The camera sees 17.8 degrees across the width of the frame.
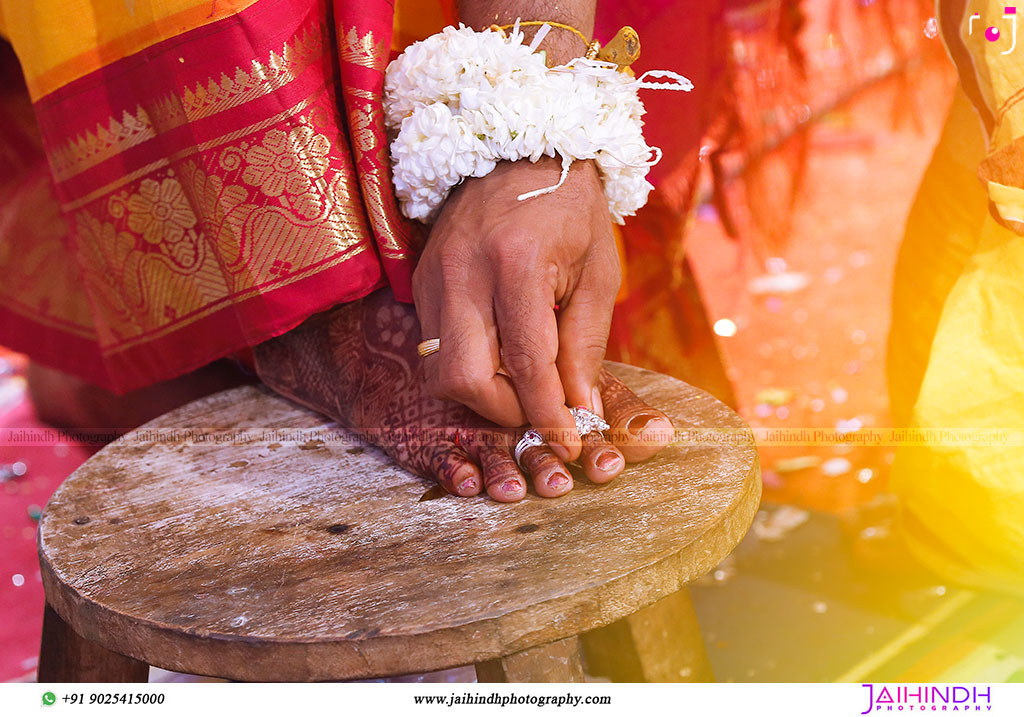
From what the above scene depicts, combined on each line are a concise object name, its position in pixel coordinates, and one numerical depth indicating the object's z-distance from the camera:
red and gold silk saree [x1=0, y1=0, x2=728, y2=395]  1.39
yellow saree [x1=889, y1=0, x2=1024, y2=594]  1.45
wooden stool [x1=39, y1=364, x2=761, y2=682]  1.27
